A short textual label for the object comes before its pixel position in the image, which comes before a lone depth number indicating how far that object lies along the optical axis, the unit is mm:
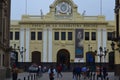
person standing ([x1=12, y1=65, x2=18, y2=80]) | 23666
